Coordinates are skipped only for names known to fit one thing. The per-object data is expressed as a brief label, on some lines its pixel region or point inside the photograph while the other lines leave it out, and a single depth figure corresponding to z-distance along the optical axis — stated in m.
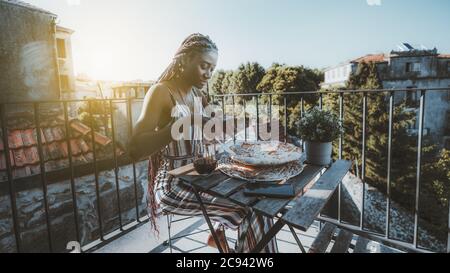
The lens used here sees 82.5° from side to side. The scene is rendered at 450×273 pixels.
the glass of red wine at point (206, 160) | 1.39
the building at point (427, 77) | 28.14
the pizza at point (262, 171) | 1.29
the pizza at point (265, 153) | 1.38
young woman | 1.38
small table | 1.00
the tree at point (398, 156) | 19.97
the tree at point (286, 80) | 28.22
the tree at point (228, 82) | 37.66
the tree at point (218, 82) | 43.25
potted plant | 1.53
